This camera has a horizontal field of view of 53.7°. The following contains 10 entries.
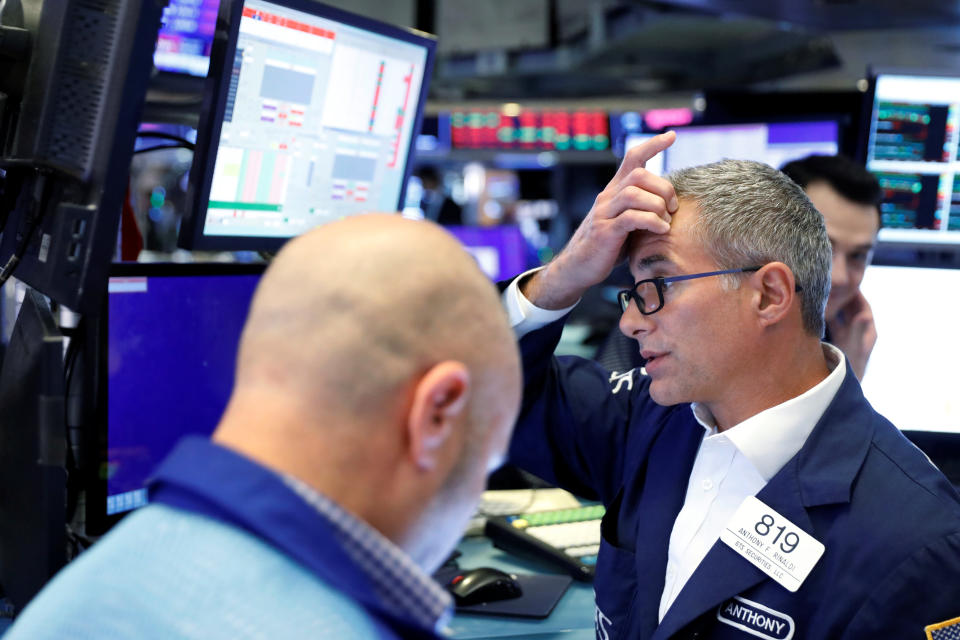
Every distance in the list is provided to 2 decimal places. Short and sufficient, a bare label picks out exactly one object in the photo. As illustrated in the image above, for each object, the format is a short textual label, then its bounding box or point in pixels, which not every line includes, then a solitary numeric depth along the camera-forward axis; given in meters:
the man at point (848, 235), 2.12
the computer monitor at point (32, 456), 1.03
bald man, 0.61
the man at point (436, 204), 7.88
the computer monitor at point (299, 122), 1.56
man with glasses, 1.23
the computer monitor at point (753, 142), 2.75
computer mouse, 1.65
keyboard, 1.84
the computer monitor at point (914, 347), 2.10
